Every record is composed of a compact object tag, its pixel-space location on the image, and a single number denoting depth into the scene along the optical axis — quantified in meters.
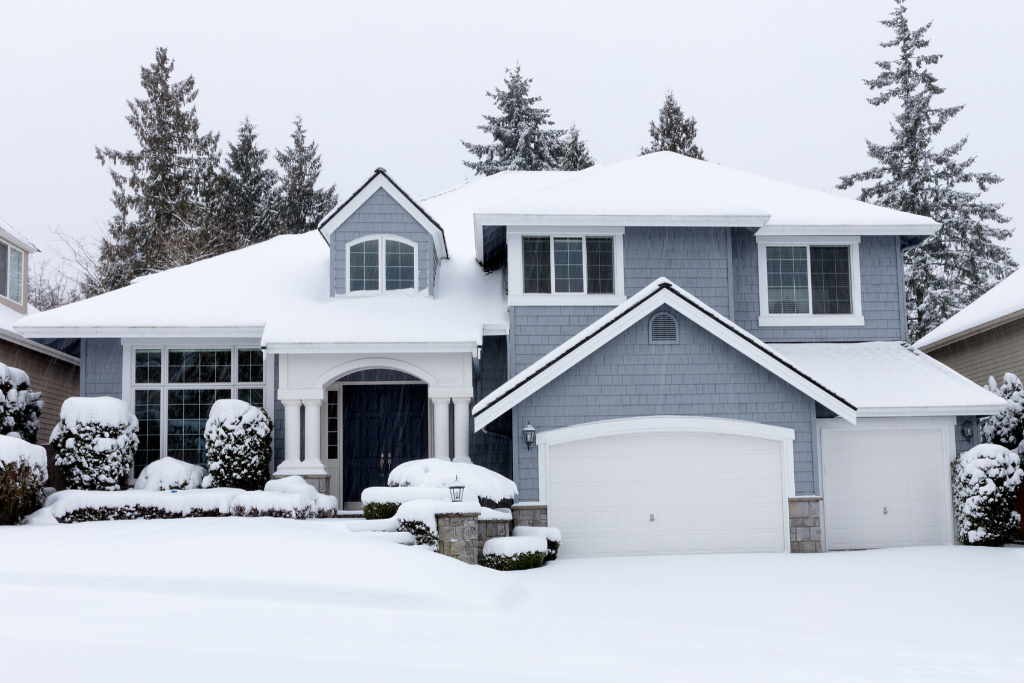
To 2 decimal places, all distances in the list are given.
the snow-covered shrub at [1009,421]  16.91
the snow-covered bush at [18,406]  16.25
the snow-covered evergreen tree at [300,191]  40.22
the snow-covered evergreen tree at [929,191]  32.34
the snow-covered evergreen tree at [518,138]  35.53
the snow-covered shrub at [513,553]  12.77
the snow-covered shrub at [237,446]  15.14
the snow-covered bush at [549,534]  13.86
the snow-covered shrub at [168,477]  15.13
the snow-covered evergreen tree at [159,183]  35.03
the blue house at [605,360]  14.79
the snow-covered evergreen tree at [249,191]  39.00
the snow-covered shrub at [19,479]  12.93
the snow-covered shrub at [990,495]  15.11
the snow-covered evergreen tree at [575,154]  37.48
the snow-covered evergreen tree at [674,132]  39.16
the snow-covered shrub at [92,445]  14.87
